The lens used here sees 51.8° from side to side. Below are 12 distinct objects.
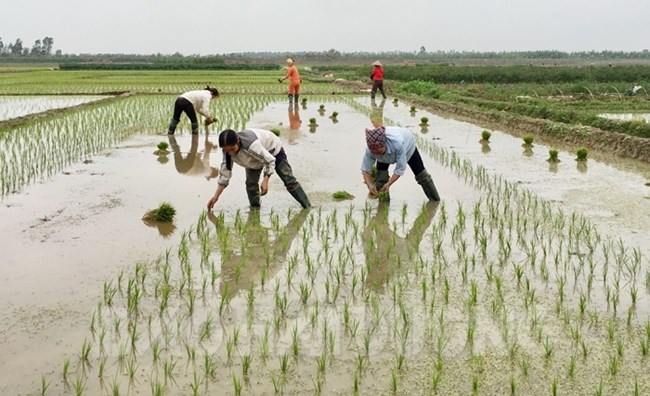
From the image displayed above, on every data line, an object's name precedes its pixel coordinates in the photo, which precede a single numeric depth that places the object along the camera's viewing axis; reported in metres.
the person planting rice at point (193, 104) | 11.07
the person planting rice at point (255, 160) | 5.69
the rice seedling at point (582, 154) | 8.95
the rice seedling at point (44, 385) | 2.97
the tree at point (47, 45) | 97.39
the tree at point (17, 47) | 91.75
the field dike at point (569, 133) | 9.29
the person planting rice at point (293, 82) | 16.03
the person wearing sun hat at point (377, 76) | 18.89
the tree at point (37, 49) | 94.29
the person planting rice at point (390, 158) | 5.94
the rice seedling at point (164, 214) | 5.97
